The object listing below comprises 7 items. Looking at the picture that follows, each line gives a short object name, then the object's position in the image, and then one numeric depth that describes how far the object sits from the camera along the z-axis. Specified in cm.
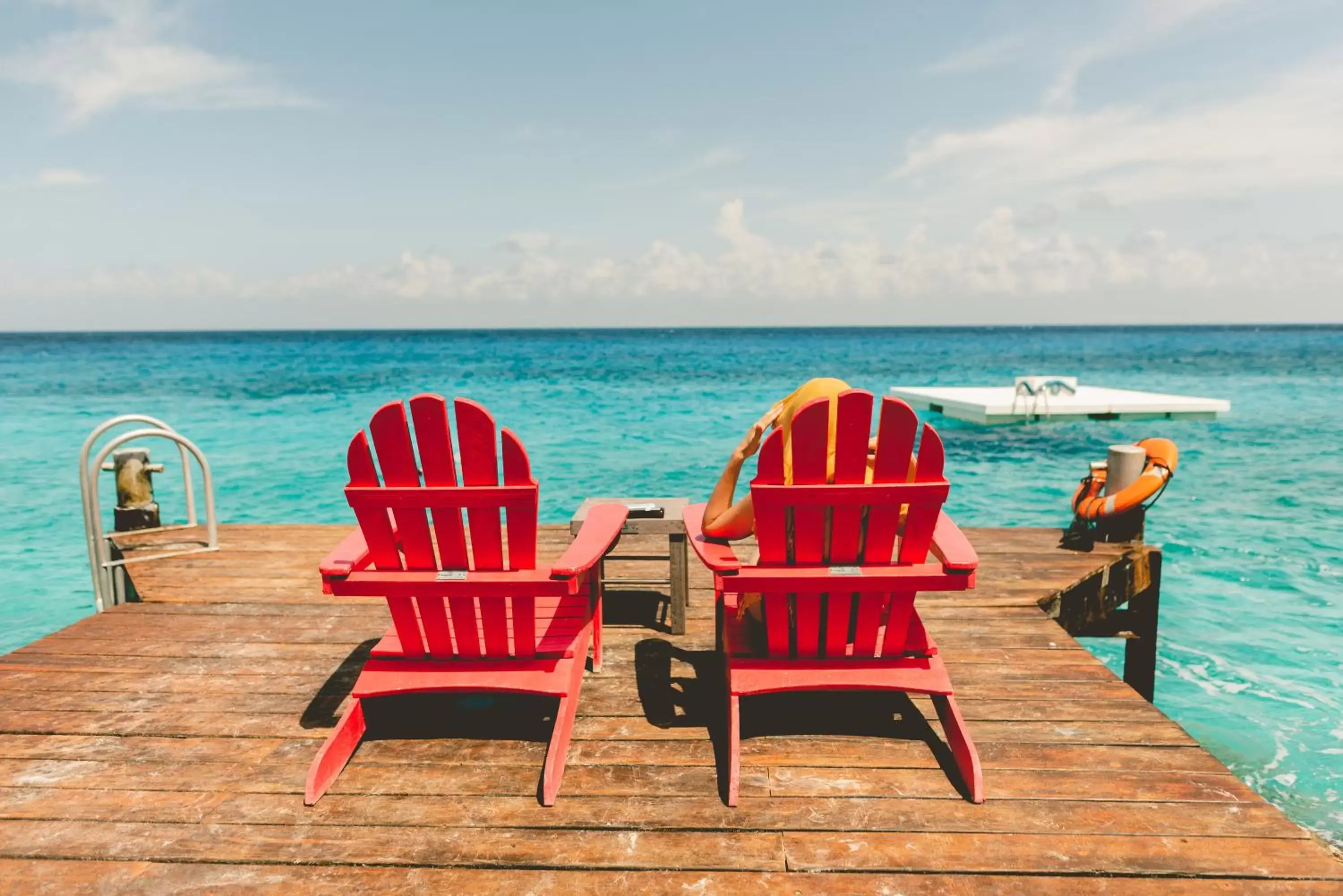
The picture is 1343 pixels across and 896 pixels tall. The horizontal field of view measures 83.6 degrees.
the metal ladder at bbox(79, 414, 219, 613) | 422
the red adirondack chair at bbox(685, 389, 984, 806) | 246
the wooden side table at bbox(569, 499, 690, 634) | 373
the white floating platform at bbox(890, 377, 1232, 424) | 1820
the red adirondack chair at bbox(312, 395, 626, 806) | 252
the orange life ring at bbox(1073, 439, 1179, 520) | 489
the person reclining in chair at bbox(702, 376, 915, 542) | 263
